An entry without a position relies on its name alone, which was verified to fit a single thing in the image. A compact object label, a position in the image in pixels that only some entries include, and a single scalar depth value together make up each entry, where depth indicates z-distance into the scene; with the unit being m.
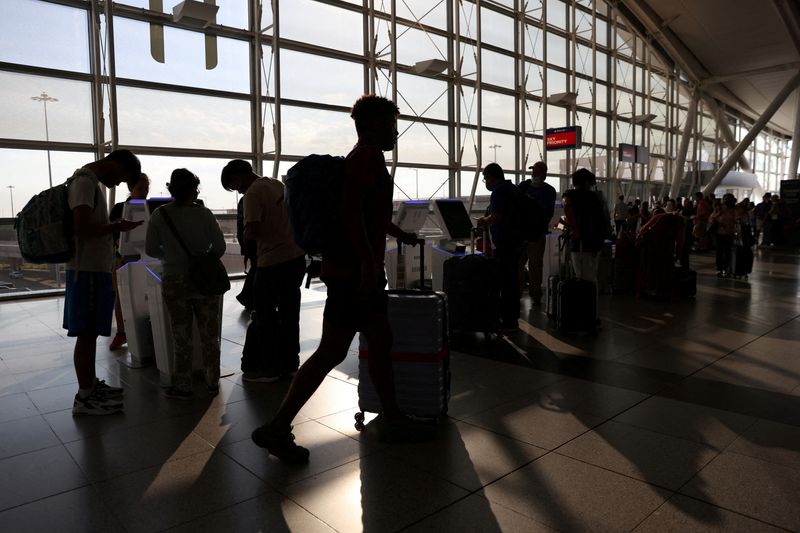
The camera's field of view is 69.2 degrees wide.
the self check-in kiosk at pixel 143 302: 3.53
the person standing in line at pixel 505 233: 4.96
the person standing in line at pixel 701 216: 12.51
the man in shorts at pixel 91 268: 2.84
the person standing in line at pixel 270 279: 3.44
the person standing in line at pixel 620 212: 14.55
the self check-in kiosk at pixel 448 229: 5.92
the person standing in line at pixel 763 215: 16.02
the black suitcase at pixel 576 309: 4.86
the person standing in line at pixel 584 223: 5.14
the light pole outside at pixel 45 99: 7.61
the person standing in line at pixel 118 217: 4.48
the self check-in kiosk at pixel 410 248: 6.81
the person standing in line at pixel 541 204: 6.07
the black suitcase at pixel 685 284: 6.86
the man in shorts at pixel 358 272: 2.21
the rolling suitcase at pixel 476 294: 4.68
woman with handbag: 3.20
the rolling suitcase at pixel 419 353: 2.75
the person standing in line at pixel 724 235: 9.16
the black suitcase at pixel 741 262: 8.89
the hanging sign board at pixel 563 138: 11.75
